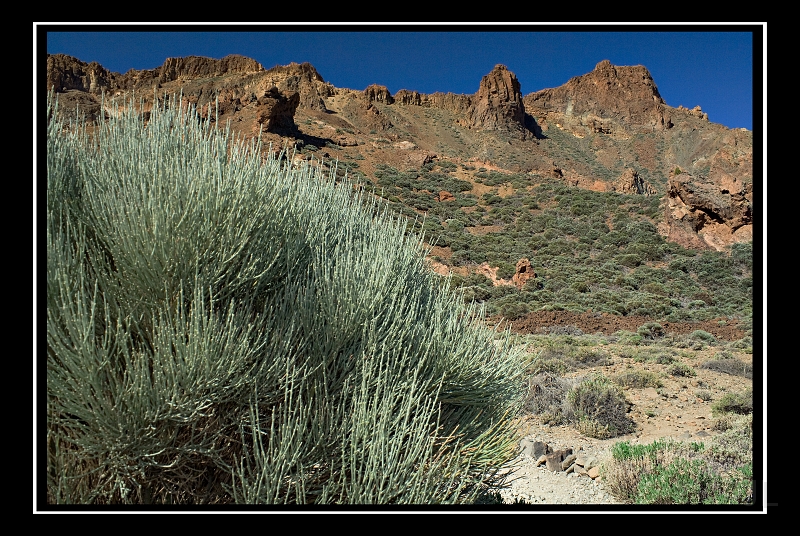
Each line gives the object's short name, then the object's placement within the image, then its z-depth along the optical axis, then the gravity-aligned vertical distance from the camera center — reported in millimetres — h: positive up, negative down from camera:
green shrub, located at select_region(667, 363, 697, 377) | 9297 -2017
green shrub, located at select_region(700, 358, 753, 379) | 9523 -2027
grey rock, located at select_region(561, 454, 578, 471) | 5766 -2318
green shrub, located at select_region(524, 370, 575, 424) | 7242 -2078
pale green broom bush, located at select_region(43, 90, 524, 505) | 1854 -310
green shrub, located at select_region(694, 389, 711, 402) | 8023 -2155
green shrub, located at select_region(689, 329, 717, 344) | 12575 -1855
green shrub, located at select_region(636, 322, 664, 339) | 13188 -1766
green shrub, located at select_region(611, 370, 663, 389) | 8688 -2051
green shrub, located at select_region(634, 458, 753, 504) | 4340 -2037
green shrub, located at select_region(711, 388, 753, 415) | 7367 -2127
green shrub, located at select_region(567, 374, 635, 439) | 6738 -2083
